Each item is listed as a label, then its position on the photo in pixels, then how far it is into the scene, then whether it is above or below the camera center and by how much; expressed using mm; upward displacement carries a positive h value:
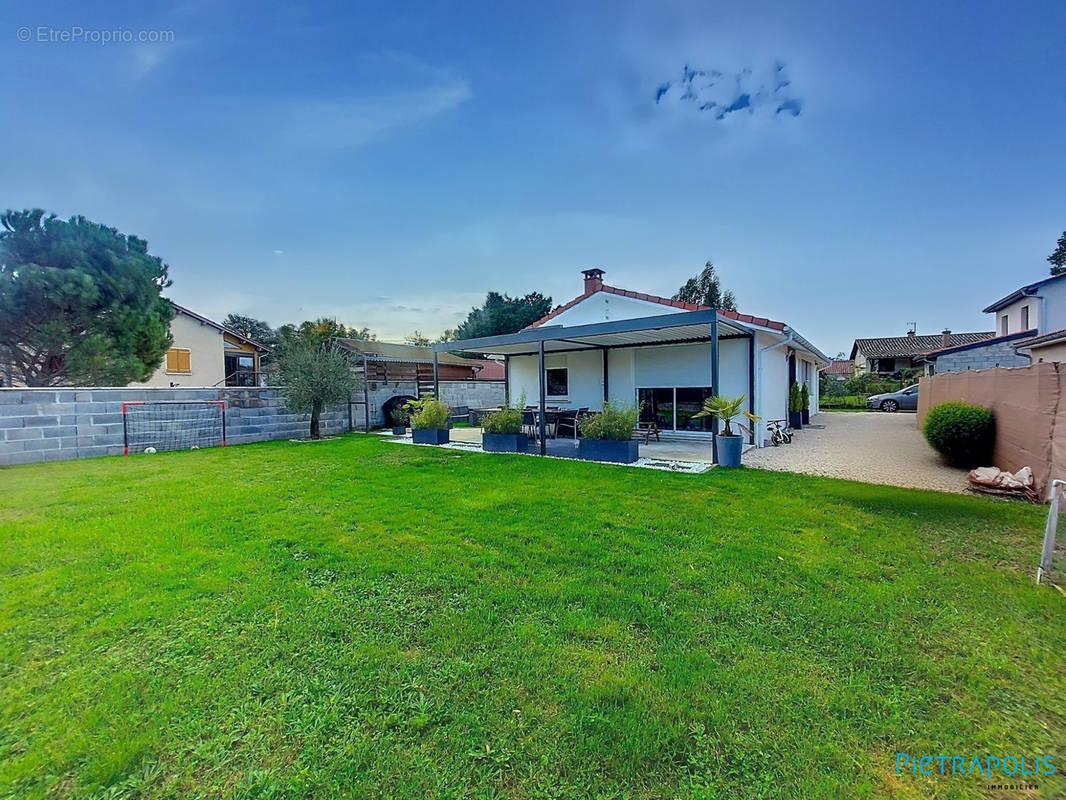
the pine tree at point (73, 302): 12758 +2995
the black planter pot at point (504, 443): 10125 -1146
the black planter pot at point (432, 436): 11500 -1083
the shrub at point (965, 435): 7898 -889
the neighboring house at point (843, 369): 44409 +2058
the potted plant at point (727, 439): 8094 -899
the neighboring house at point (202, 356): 20531 +2131
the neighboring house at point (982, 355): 17266 +1292
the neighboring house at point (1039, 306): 17297 +3331
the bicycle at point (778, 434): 11352 -1188
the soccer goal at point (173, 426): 10477 -680
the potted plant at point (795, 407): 14773 -599
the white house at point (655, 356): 10133 +999
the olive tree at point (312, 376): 12438 +580
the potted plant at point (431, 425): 11523 -796
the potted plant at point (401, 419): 14324 -807
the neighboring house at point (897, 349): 35438 +3190
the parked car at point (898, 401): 23062 -709
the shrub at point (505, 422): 10375 -679
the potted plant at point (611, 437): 8672 -912
